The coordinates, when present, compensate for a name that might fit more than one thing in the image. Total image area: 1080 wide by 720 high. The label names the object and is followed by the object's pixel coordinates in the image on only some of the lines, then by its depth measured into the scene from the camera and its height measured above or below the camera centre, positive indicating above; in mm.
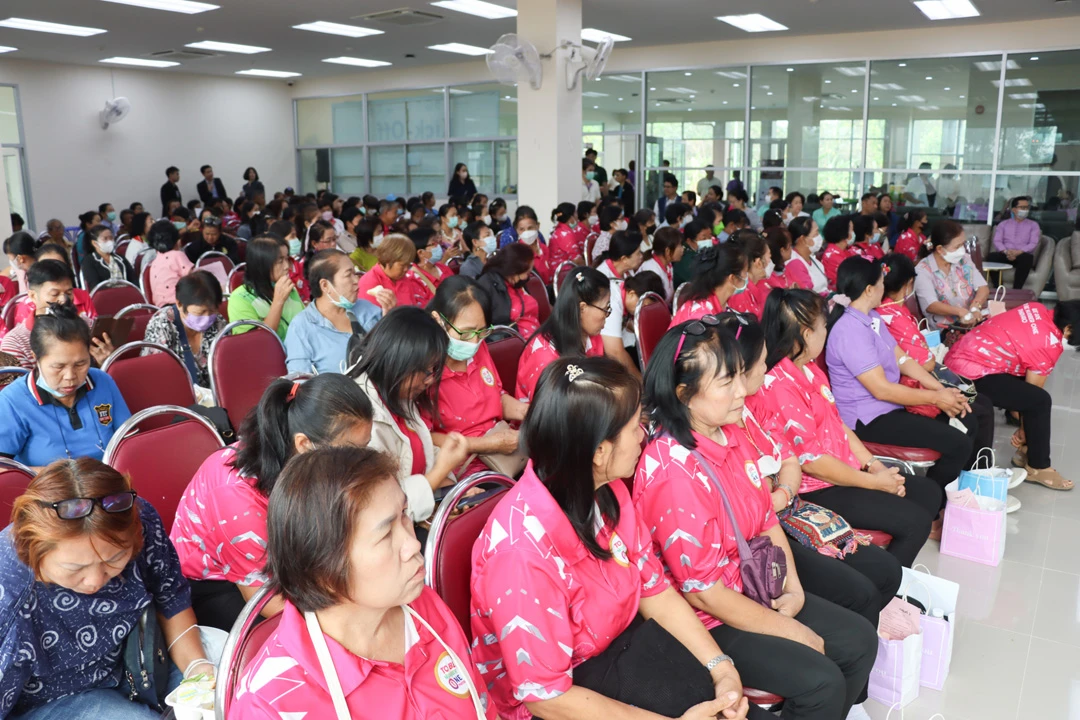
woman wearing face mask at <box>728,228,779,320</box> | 4727 -403
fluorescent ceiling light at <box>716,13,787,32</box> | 9273 +2098
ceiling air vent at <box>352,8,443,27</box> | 8586 +1994
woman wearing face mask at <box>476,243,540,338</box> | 4324 -442
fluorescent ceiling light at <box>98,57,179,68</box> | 12156 +2131
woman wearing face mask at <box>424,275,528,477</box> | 2672 -650
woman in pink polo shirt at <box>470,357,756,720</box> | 1449 -717
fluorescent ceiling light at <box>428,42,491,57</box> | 10984 +2117
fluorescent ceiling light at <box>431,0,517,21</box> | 8141 +1993
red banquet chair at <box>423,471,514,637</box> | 1562 -683
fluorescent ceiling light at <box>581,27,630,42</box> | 10069 +2125
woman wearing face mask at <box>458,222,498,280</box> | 6348 -296
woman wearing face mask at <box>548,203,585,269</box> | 7617 -371
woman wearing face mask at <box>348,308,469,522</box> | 2293 -498
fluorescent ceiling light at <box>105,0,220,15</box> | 7873 +1942
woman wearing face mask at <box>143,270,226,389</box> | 3678 -534
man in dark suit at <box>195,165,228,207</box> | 13086 +230
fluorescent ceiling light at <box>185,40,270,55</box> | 10656 +2071
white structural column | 7676 +799
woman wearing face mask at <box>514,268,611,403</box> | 3150 -476
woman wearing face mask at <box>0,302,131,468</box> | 2453 -617
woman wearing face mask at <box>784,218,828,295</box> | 5914 -436
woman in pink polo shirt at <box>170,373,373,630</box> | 1725 -570
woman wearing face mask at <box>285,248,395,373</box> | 3387 -505
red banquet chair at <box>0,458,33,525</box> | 1836 -637
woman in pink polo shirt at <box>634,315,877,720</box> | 1817 -785
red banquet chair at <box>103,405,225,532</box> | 2078 -661
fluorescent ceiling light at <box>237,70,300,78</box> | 13859 +2203
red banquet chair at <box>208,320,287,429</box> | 3158 -657
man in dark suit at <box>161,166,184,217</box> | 13016 +210
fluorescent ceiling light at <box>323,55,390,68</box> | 12319 +2164
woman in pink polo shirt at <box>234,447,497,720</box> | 1137 -562
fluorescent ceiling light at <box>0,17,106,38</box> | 8953 +1979
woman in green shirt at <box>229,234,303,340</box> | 3959 -442
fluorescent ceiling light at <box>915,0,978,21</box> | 8253 +2024
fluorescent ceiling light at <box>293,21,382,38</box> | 9266 +2017
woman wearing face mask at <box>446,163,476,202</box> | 11328 +230
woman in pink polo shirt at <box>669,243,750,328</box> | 3955 -384
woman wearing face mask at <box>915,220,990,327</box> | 5453 -556
